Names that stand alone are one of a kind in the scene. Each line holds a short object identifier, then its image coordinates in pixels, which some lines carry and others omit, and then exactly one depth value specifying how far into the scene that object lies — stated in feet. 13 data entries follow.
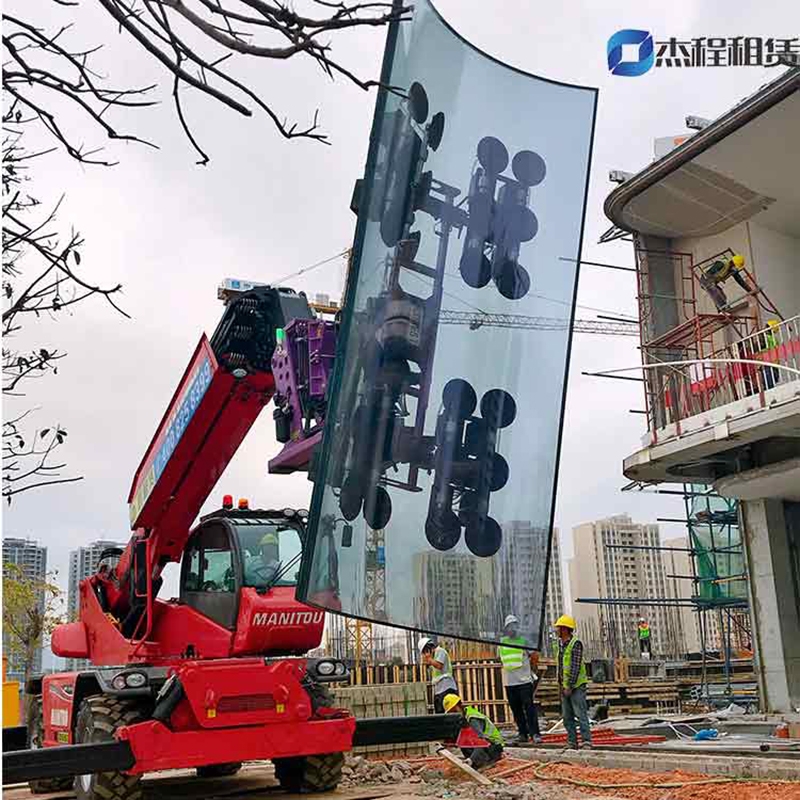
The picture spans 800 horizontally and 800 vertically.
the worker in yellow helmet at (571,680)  36.27
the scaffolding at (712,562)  81.92
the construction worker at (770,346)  54.70
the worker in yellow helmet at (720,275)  61.72
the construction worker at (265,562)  29.14
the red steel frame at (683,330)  61.98
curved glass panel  14.29
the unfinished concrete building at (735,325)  57.06
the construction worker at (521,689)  38.24
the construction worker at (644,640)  93.35
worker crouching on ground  31.30
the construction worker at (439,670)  35.94
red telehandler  26.22
